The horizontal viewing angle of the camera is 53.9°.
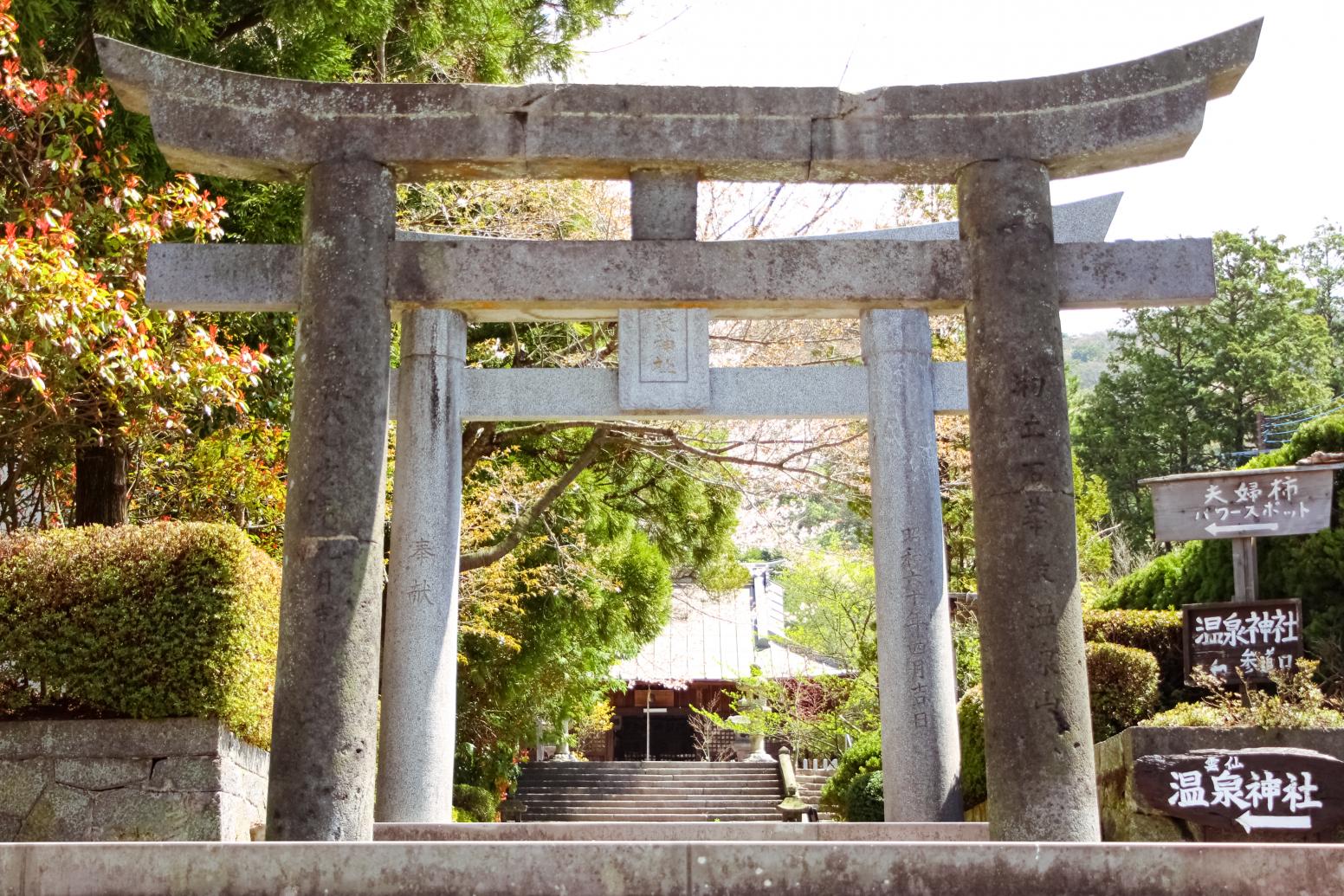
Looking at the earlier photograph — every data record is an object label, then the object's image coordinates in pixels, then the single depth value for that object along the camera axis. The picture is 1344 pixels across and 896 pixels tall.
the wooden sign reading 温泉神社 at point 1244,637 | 11.76
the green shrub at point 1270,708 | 9.81
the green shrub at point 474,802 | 19.06
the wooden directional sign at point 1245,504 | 12.55
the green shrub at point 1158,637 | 13.62
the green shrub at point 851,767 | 18.50
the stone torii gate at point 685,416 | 7.54
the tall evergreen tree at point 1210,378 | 36.38
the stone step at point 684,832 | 7.06
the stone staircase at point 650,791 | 23.44
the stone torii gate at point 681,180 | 6.63
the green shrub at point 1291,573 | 13.81
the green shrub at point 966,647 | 19.30
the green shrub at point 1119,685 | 11.88
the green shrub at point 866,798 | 16.66
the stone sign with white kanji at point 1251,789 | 8.67
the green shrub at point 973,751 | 12.68
